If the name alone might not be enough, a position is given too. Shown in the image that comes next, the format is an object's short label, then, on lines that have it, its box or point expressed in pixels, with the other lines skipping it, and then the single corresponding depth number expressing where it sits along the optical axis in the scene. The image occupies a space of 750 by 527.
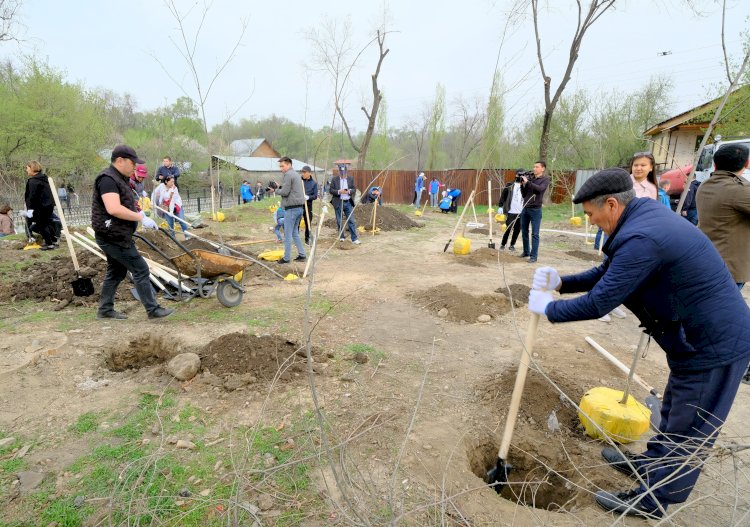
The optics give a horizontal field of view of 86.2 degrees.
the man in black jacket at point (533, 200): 7.03
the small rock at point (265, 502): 2.11
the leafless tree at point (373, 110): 20.03
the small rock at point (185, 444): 2.52
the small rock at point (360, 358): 3.69
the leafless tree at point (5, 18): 11.70
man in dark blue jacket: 1.81
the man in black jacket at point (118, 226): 4.07
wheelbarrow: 4.68
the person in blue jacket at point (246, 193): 20.55
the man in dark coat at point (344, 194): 9.12
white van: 7.95
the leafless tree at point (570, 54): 13.48
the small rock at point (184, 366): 3.23
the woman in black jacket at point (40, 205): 7.50
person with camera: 8.03
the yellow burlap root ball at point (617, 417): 2.57
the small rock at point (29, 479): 2.19
